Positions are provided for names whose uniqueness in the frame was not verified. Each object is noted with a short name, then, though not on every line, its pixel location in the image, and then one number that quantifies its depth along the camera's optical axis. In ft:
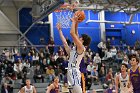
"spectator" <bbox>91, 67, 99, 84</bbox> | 63.31
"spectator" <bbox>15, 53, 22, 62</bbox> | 64.18
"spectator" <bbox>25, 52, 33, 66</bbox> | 64.75
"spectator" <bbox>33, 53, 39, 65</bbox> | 64.00
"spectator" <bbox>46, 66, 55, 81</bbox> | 60.48
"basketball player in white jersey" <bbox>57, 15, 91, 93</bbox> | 20.22
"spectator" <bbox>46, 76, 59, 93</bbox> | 35.93
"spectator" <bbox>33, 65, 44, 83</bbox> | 60.08
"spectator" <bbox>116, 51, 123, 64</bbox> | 75.72
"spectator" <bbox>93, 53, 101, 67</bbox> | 70.97
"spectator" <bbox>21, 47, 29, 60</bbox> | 70.02
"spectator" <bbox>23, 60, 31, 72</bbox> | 61.85
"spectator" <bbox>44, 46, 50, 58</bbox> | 67.88
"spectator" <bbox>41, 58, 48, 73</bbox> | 62.84
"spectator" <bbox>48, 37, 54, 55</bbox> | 73.91
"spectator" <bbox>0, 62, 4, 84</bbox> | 59.34
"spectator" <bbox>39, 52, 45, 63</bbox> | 64.56
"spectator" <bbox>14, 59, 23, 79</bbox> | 59.16
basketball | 20.10
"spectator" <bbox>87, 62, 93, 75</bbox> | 65.11
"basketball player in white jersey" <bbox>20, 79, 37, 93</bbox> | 38.45
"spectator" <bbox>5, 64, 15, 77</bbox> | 58.59
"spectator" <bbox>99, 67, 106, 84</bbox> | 64.67
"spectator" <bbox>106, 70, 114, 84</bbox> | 59.84
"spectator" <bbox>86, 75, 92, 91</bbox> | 57.45
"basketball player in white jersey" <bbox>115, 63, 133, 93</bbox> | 33.09
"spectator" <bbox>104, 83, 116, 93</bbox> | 45.29
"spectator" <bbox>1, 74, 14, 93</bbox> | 55.62
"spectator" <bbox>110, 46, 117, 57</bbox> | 77.30
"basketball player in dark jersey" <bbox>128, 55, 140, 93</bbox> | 25.44
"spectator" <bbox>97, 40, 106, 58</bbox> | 80.18
